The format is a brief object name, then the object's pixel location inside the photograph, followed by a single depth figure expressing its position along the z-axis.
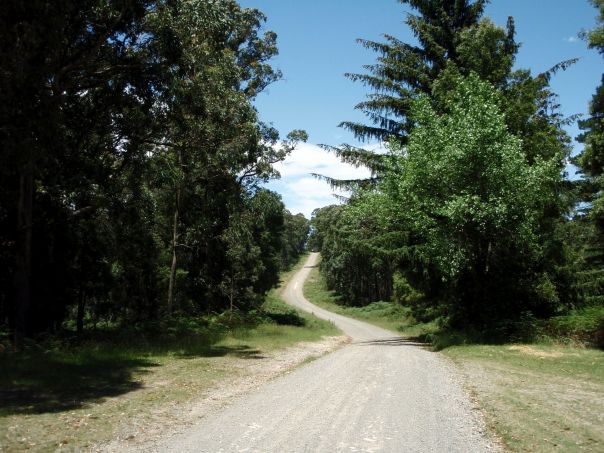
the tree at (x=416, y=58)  25.38
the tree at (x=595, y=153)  19.97
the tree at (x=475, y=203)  17.86
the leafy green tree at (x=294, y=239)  128.88
